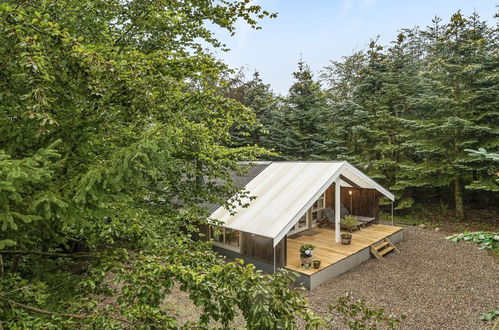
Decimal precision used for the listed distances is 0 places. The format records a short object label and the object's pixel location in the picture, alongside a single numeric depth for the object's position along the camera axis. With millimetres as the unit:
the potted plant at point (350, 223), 11102
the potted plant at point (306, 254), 8109
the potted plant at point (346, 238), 9844
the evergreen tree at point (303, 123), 17531
